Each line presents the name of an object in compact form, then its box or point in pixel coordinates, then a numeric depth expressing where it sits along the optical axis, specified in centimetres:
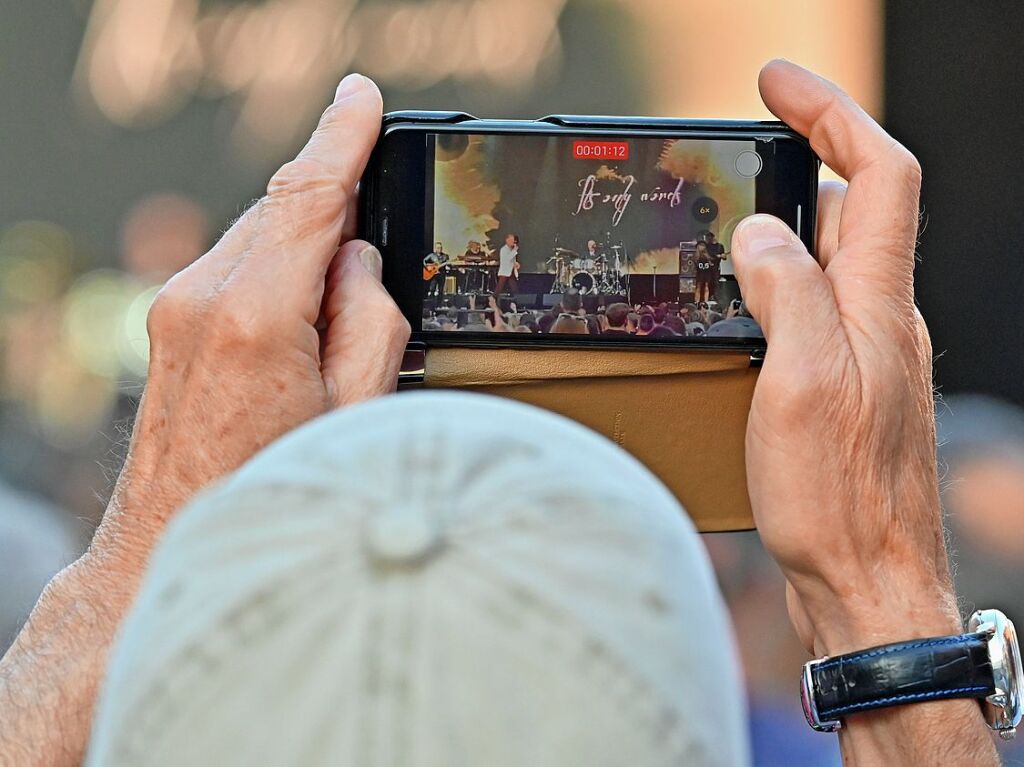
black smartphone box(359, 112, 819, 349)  147
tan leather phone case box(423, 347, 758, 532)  147
